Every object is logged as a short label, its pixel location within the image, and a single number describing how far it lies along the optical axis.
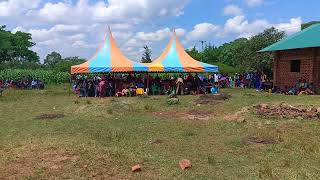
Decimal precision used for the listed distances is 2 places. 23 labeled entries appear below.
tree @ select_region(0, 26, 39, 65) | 38.38
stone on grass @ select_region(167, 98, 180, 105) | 10.74
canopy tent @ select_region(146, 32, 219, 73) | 14.75
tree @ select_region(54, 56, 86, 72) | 36.48
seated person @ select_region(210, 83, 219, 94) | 15.14
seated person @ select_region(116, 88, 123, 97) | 14.20
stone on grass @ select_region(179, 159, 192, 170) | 4.52
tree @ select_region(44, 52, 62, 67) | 62.96
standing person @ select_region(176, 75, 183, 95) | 14.77
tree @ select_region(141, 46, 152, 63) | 32.51
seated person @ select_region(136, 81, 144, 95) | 14.31
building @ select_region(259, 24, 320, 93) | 14.59
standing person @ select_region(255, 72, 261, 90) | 18.13
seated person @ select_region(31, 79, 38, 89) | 21.41
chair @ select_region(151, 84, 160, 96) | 15.00
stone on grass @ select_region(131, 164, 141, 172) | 4.42
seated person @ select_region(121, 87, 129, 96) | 14.17
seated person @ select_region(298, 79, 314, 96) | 13.86
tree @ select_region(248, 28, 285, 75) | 24.94
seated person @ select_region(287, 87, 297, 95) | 14.34
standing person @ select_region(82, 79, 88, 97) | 14.32
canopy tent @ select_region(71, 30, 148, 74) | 14.08
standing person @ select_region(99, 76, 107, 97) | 14.13
